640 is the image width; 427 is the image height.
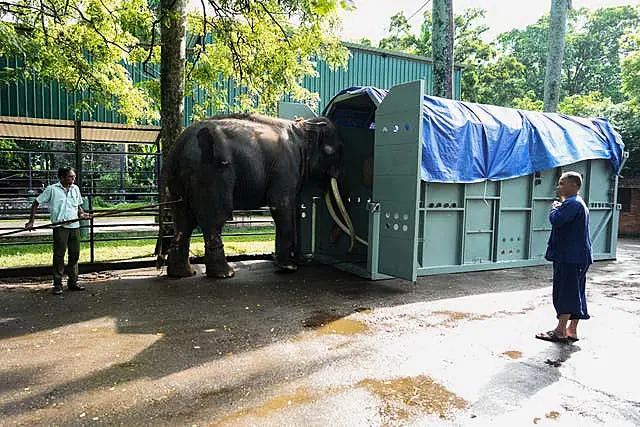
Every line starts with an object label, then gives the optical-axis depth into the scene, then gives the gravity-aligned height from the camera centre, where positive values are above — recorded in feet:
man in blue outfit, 15.61 -2.18
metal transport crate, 23.47 -1.52
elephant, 23.89 +0.33
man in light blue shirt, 21.57 -1.98
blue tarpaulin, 25.79 +2.78
